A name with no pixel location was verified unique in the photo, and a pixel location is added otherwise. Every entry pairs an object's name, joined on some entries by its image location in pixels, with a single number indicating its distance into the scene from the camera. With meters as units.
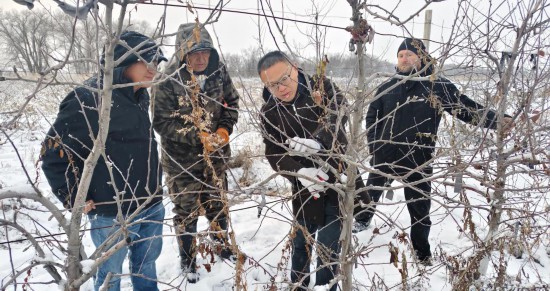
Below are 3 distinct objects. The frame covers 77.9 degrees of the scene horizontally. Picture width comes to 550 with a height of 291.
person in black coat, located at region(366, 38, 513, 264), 2.68
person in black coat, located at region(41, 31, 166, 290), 1.85
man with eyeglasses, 2.04
